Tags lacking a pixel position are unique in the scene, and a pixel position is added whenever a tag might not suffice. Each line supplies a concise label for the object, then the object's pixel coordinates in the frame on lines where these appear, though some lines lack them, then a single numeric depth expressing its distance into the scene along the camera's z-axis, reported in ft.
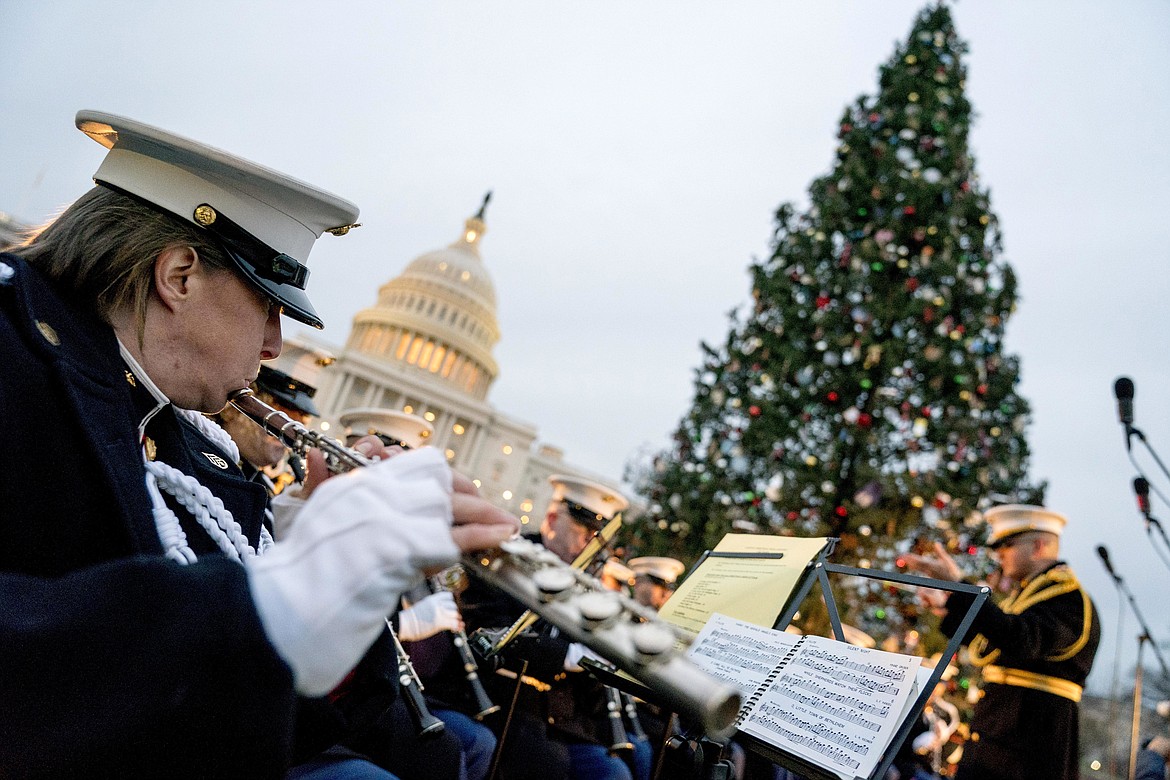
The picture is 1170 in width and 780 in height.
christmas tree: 30.09
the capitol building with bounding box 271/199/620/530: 189.26
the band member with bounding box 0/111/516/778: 3.37
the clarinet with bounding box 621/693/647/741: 19.13
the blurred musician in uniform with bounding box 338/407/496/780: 12.68
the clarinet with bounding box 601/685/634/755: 15.78
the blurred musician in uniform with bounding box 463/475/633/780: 13.33
